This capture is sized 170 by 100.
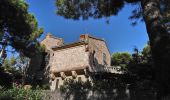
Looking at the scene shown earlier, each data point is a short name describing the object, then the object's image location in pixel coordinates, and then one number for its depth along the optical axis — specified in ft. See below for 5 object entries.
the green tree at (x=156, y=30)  7.04
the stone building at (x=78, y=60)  35.47
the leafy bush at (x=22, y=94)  20.78
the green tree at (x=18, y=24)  28.57
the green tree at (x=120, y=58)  56.11
